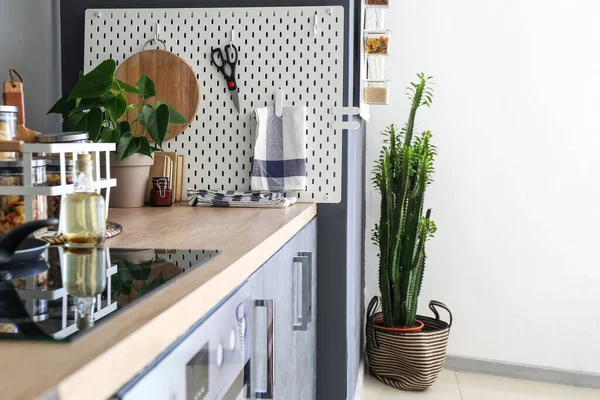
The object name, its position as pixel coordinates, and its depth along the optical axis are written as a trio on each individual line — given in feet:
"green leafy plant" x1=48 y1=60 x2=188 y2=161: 4.95
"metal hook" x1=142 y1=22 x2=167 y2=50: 6.54
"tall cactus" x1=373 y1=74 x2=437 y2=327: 9.18
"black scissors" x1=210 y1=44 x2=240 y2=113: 6.46
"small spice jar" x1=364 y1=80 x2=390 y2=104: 8.24
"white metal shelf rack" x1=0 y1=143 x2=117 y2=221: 3.47
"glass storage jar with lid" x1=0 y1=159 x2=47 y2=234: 3.56
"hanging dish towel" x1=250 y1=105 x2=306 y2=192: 6.40
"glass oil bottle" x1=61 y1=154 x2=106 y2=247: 3.00
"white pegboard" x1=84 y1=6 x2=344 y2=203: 6.44
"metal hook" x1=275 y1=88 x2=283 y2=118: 6.44
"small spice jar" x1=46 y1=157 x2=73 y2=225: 3.68
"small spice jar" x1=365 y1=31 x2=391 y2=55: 7.91
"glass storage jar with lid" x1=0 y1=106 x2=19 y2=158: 3.79
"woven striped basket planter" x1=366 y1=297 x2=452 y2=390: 9.30
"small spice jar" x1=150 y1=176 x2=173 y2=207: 6.04
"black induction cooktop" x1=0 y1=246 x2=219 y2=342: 2.01
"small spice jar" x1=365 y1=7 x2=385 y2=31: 8.22
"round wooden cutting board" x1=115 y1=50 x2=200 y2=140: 6.50
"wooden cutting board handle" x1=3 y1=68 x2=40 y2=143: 4.90
